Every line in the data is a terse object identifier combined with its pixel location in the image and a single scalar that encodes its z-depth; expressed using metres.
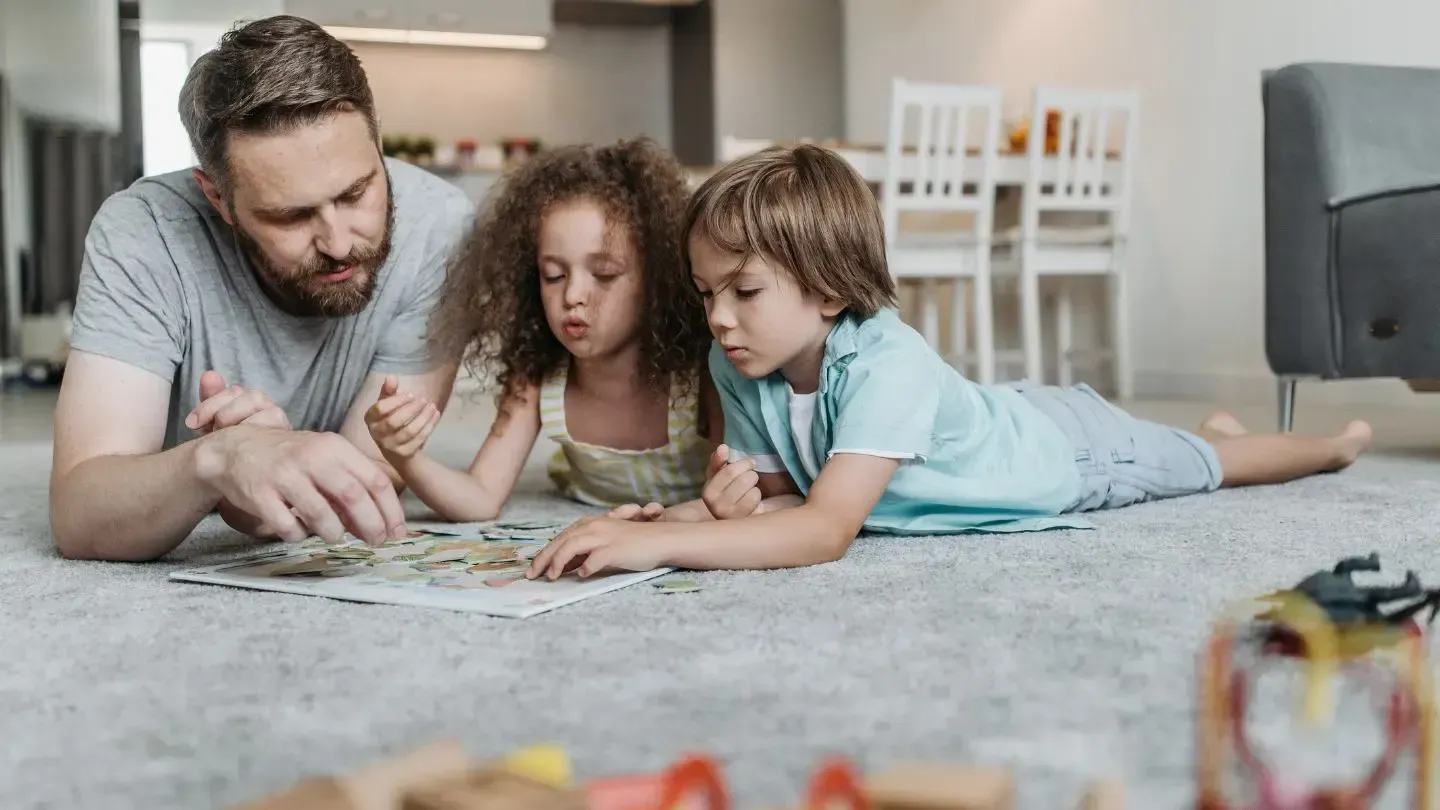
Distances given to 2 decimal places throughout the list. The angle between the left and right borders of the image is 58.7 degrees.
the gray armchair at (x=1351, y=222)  2.10
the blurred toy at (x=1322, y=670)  0.51
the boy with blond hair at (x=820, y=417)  1.21
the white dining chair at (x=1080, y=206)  4.00
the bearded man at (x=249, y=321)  1.09
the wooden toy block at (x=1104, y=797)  0.48
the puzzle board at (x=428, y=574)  1.07
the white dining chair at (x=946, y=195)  3.88
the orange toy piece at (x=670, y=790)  0.48
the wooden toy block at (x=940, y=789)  0.46
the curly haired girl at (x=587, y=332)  1.53
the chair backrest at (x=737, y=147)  3.94
